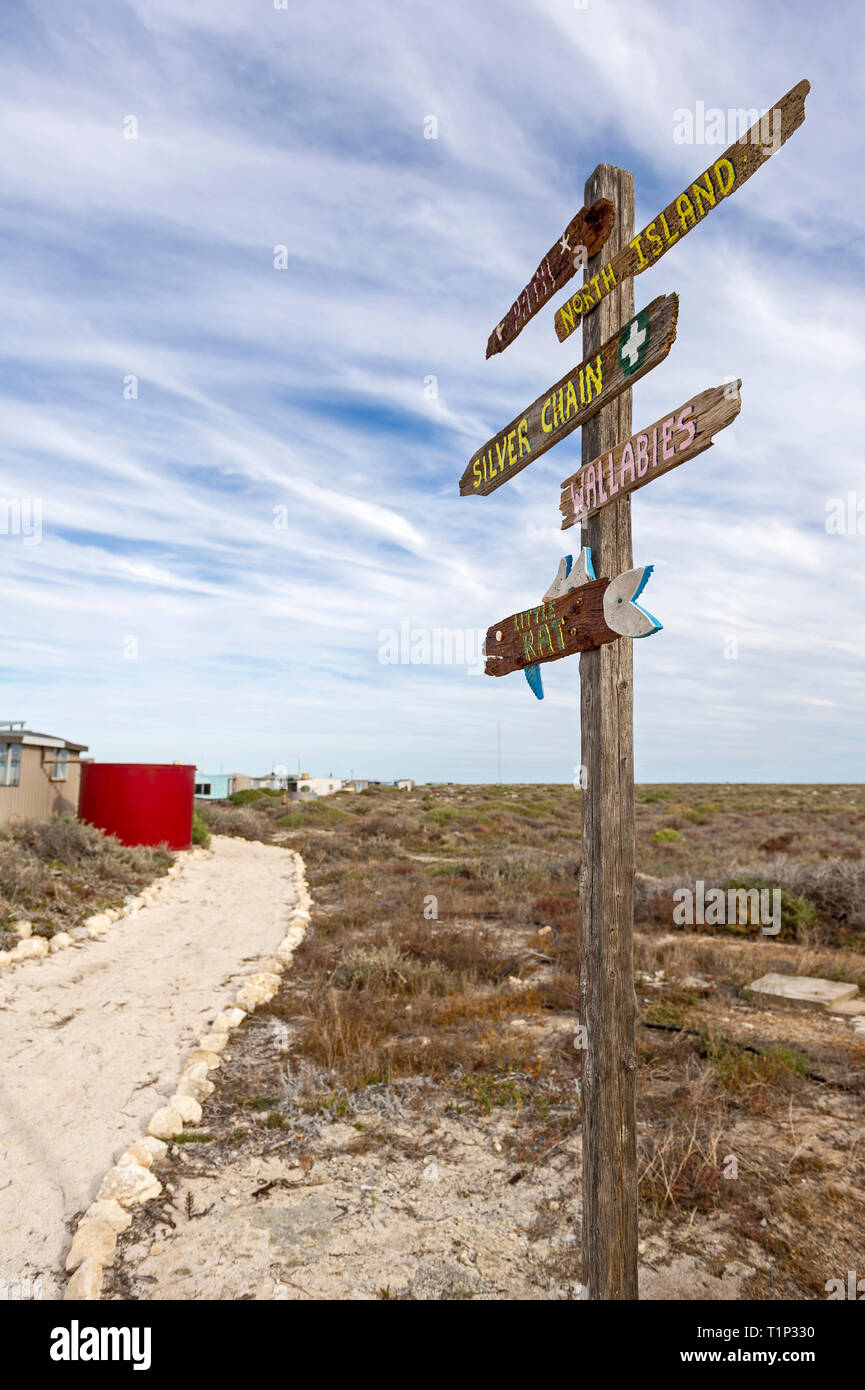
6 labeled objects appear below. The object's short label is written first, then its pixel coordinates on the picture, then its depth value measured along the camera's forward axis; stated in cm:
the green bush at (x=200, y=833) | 2181
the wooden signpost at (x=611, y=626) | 294
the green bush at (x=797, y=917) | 1115
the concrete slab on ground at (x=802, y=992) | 796
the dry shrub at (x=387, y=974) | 855
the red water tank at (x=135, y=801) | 1895
